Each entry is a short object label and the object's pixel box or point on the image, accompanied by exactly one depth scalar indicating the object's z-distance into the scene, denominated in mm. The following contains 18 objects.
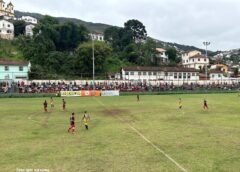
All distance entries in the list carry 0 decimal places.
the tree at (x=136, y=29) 140250
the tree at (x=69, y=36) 115375
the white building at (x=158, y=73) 102938
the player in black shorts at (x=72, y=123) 27242
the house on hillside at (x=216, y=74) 120250
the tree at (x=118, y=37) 131500
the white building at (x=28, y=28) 147175
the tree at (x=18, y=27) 148500
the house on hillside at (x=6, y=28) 138625
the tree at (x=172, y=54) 136625
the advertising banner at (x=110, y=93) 74788
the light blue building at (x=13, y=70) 87312
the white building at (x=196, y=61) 141000
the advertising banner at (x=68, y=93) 72500
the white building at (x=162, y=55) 127250
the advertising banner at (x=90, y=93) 73812
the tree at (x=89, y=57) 95000
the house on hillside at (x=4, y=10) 191338
